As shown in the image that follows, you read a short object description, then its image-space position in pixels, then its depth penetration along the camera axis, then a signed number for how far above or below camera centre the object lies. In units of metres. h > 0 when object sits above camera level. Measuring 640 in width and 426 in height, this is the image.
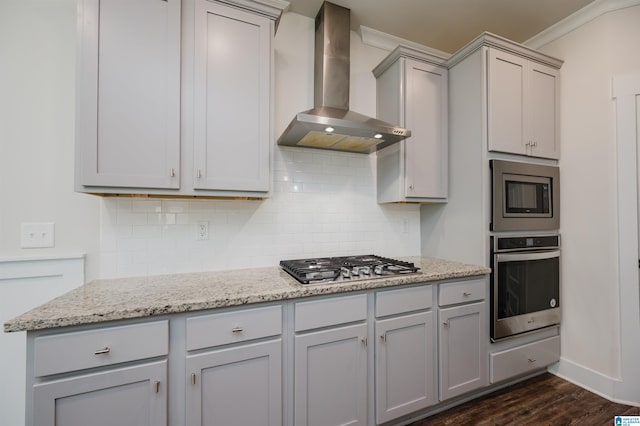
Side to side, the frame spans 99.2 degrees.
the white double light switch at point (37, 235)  1.51 -0.10
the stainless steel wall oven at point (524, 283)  2.01 -0.51
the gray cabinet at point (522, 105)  2.03 +0.89
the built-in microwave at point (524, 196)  2.01 +0.17
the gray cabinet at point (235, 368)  1.25 -0.72
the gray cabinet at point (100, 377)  1.05 -0.65
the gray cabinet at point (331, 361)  1.44 -0.79
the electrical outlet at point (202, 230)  1.86 -0.08
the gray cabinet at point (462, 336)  1.84 -0.83
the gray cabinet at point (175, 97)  1.37 +0.67
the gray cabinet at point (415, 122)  2.17 +0.78
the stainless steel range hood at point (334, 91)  1.85 +0.96
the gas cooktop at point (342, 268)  1.56 -0.33
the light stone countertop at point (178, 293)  1.08 -0.38
